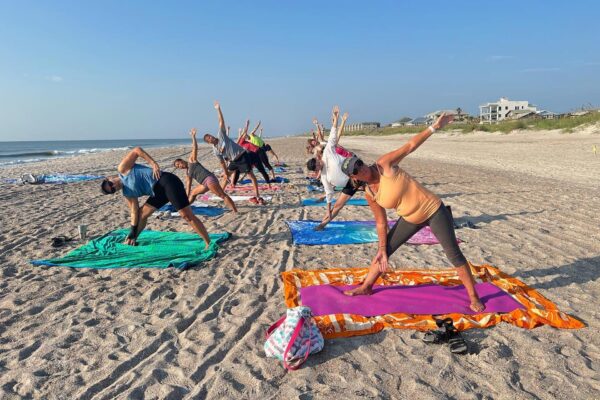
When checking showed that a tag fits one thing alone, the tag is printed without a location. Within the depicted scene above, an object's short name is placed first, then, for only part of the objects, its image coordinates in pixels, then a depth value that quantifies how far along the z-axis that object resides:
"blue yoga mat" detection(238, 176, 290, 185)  13.68
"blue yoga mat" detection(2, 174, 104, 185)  14.46
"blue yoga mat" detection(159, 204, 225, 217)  8.76
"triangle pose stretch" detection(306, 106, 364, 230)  7.37
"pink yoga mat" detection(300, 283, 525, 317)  3.94
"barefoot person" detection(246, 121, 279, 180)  12.18
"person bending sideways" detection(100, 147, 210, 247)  5.80
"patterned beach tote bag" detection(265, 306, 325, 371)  3.15
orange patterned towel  3.65
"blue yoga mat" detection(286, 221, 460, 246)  6.45
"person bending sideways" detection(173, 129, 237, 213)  7.96
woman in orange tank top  3.71
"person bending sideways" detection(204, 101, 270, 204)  9.69
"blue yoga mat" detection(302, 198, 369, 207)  9.75
